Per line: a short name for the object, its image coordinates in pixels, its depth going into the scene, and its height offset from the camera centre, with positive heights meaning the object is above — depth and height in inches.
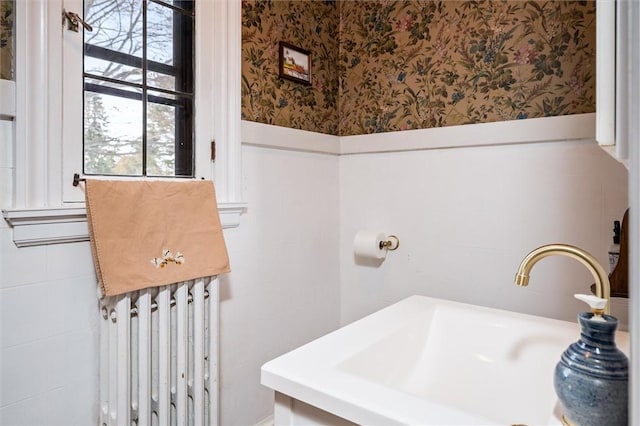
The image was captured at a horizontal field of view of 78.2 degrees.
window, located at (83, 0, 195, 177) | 44.4 +15.0
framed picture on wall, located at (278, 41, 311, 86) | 65.1 +25.1
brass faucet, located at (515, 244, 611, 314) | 26.6 -3.9
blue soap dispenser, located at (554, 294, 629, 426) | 22.3 -9.8
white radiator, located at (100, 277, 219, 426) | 41.9 -16.9
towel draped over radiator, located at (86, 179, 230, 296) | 40.3 -2.6
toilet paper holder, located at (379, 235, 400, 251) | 69.5 -5.9
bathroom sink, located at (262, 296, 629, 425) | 29.7 -14.6
